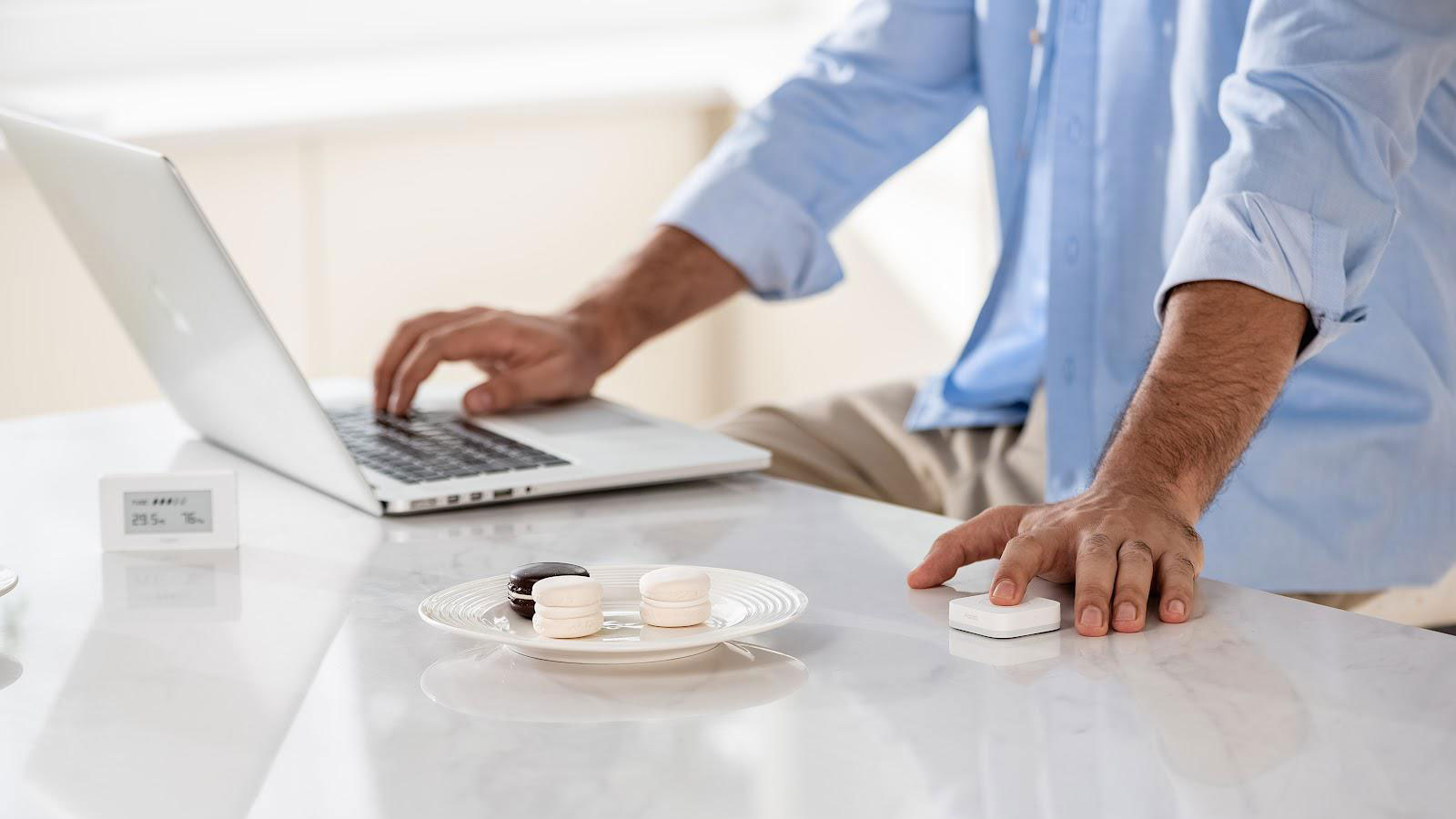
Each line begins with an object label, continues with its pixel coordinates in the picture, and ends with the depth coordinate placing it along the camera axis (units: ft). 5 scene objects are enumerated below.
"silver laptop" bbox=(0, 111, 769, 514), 6.13
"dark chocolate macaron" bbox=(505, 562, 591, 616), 5.38
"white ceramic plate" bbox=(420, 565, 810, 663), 5.23
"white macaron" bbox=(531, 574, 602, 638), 5.27
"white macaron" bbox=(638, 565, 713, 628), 5.32
